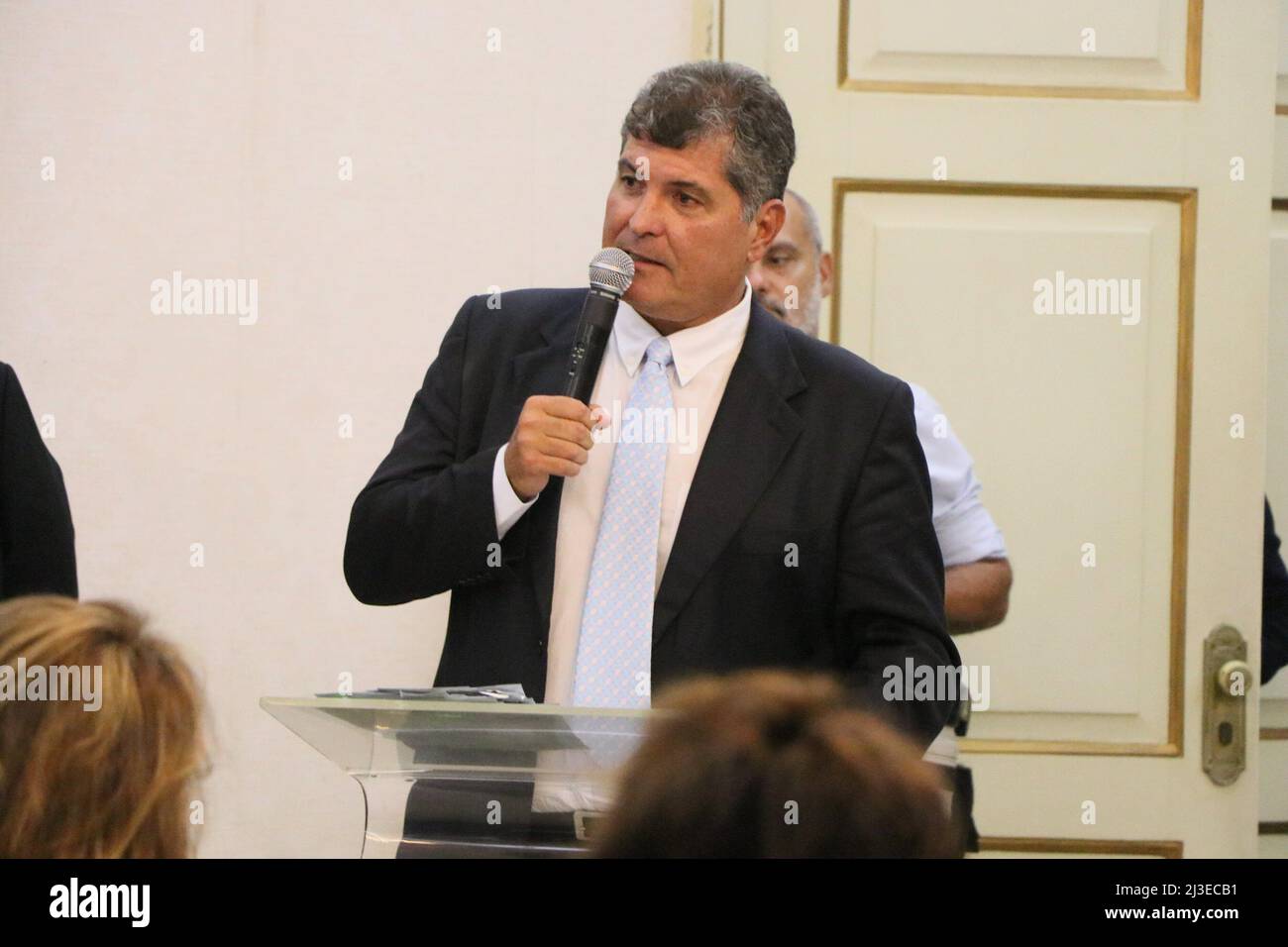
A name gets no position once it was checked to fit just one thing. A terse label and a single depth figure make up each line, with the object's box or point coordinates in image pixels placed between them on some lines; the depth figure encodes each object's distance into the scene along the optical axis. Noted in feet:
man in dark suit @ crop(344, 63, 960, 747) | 15.48
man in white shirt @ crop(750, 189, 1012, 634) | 22.79
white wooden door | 24.66
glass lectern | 11.16
